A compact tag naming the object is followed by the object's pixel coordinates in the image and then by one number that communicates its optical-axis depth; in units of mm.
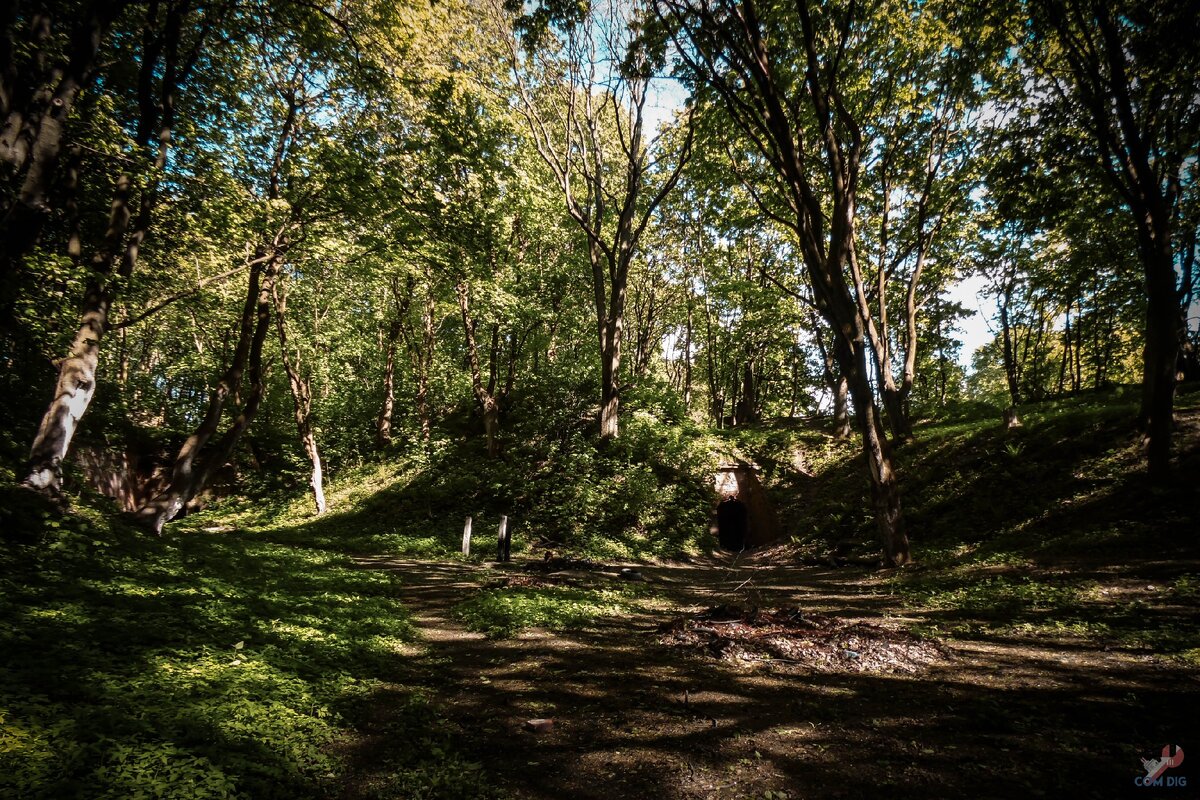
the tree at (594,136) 17953
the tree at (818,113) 10586
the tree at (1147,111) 10050
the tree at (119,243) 8195
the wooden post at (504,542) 13875
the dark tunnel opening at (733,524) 20906
